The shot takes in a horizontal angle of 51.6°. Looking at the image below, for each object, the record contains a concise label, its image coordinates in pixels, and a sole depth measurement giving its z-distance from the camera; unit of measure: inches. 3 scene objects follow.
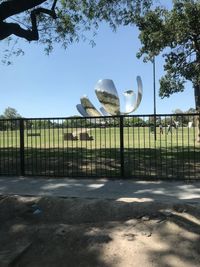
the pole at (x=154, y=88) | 745.5
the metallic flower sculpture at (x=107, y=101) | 865.0
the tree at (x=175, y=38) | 454.1
